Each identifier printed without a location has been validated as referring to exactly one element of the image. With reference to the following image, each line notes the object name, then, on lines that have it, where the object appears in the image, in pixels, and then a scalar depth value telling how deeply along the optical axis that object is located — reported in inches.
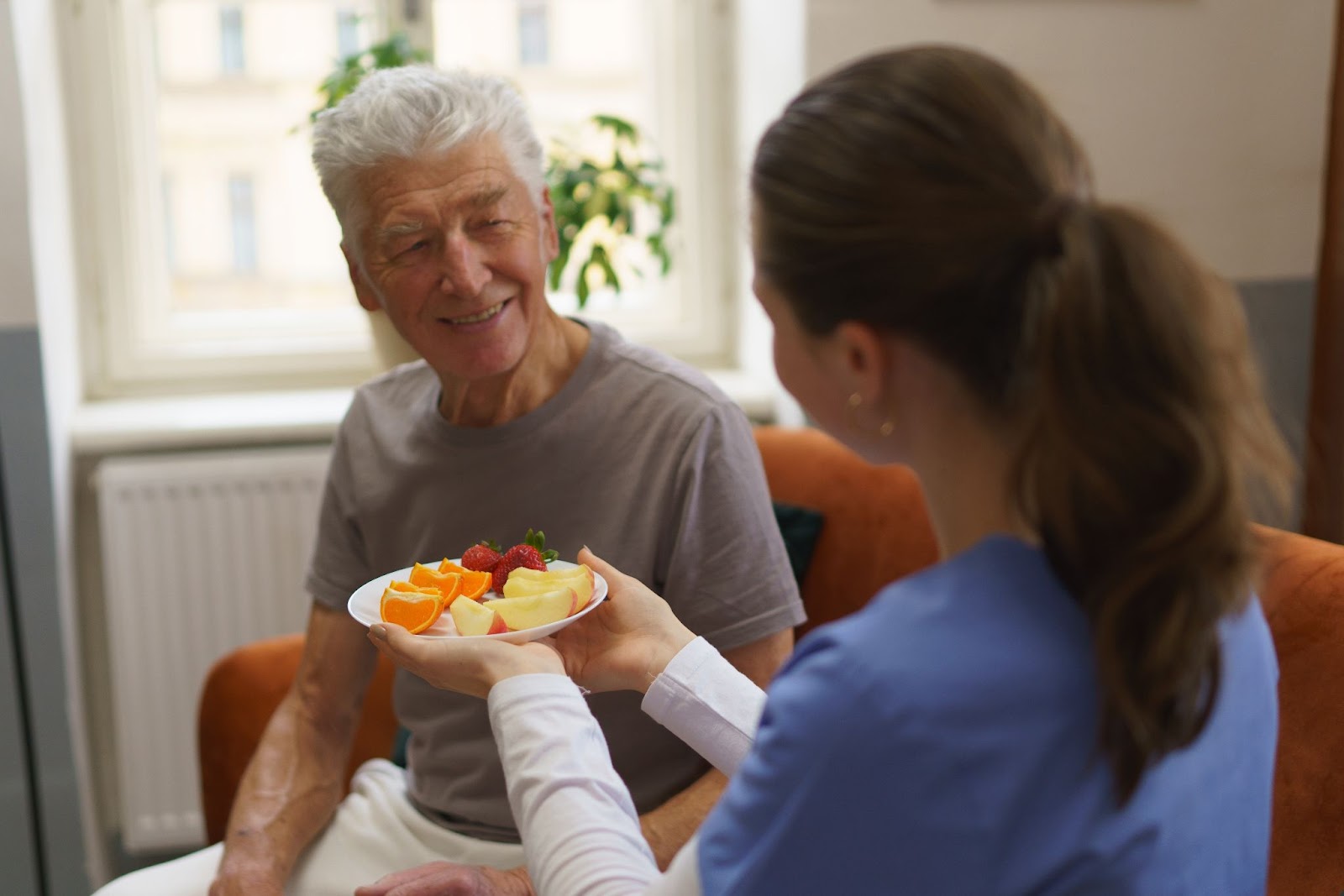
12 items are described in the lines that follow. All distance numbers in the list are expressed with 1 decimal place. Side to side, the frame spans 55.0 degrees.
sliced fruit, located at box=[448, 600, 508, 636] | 43.8
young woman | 27.5
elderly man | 53.7
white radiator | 97.3
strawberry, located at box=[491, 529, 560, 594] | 48.3
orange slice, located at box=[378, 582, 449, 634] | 44.9
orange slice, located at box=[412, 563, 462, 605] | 46.8
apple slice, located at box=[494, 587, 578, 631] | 43.2
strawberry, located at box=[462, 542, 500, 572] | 49.3
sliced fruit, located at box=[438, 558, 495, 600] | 47.1
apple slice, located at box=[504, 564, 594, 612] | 44.1
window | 106.0
